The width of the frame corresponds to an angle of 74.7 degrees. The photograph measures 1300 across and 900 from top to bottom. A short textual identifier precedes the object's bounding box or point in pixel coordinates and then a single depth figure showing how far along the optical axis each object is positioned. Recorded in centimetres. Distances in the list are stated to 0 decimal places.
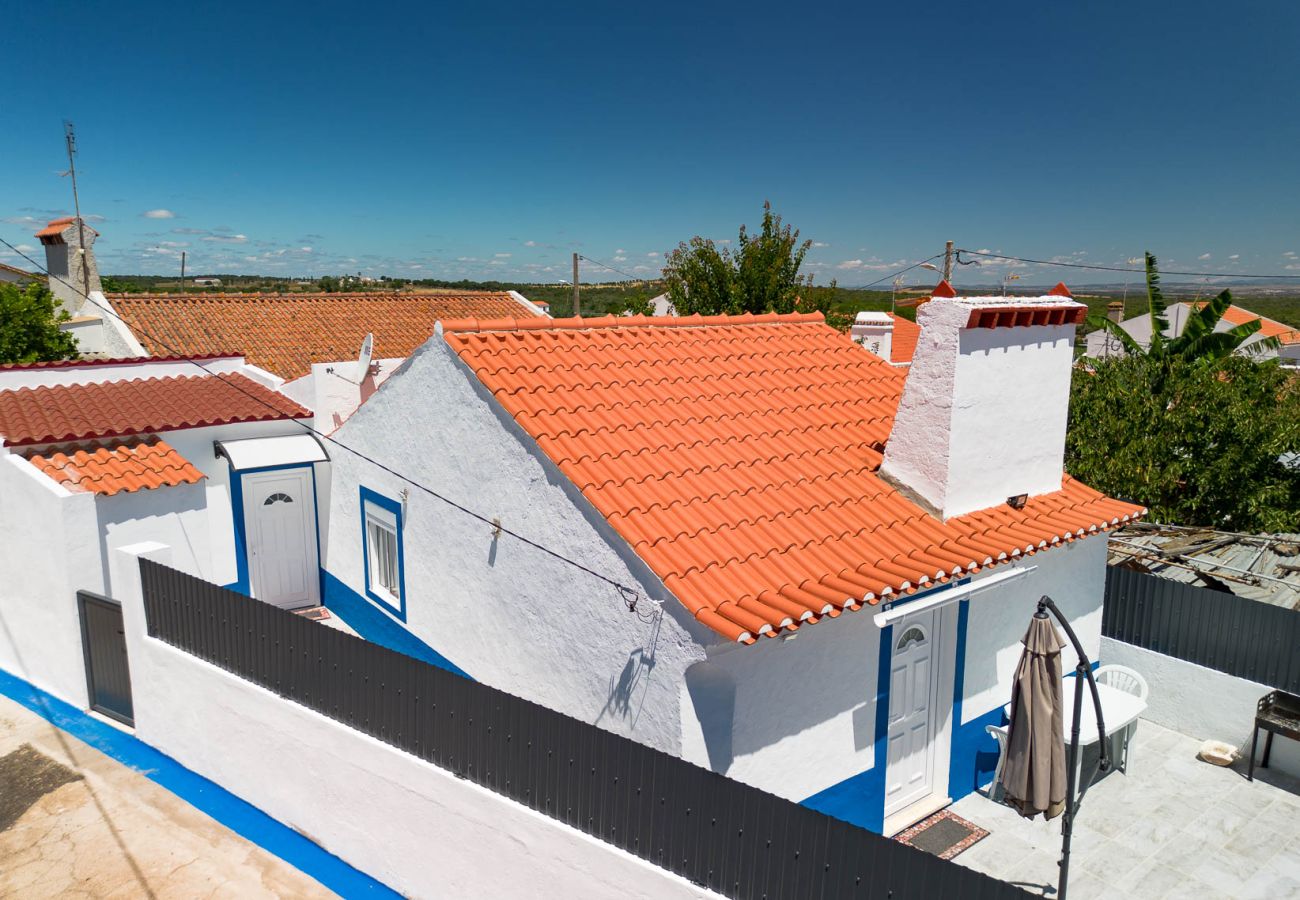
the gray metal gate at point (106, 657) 1033
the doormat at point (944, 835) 848
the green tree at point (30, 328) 2197
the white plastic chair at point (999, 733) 925
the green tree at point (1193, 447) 1459
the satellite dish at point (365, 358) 1366
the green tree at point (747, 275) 2366
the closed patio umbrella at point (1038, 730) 631
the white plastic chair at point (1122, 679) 1084
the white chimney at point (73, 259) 2895
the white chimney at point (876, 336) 2578
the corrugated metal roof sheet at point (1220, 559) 1183
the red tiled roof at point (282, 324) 2728
